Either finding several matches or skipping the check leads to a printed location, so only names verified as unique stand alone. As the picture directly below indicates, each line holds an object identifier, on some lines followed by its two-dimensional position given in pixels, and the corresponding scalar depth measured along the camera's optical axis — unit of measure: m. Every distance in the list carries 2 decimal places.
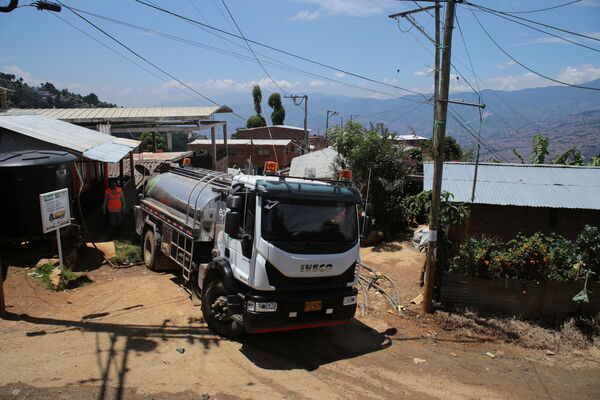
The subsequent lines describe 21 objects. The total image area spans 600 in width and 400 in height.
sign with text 8.48
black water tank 9.25
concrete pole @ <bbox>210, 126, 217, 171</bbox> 22.12
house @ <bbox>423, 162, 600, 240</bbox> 10.84
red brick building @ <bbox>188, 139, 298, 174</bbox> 42.10
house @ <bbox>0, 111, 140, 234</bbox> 11.02
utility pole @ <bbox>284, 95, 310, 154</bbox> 39.49
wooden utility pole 8.11
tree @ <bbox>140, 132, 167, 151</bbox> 55.35
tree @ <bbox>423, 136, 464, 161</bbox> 28.63
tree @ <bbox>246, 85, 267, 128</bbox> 61.22
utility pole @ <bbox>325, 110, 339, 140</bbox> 47.03
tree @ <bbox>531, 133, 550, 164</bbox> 17.00
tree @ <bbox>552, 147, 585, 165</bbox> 16.30
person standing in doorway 13.00
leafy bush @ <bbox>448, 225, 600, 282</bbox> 8.48
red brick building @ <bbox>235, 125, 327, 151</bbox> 51.96
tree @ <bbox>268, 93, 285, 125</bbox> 61.62
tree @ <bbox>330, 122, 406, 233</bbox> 15.02
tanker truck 6.08
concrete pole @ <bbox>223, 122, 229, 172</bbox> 24.15
